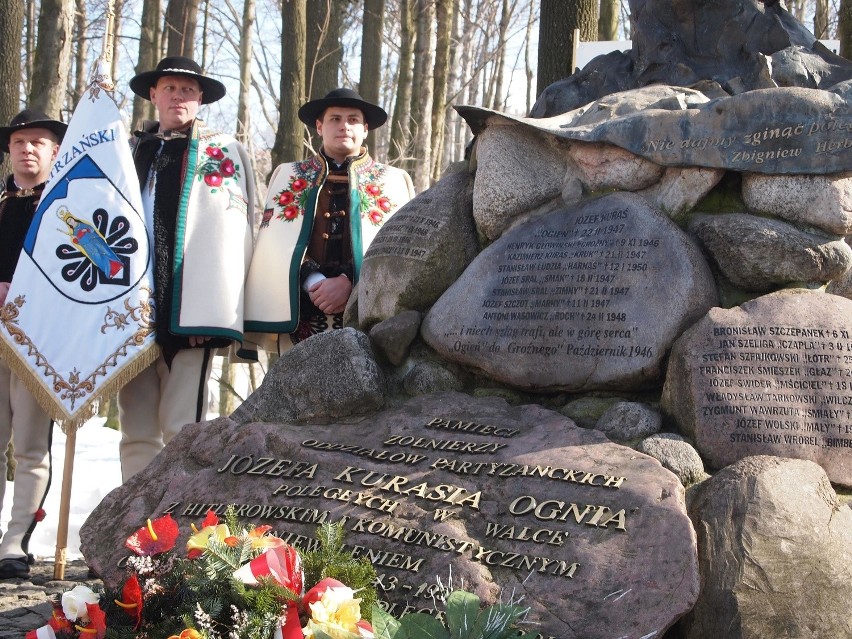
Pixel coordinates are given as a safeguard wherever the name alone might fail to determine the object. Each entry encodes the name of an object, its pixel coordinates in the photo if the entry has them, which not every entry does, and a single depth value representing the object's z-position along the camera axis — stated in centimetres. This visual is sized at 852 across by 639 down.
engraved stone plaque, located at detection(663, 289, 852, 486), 322
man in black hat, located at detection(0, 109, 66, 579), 495
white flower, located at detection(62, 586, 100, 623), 272
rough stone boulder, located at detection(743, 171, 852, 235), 368
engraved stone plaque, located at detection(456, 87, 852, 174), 368
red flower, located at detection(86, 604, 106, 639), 266
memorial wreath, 245
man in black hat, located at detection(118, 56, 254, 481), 489
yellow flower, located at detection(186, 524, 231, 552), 271
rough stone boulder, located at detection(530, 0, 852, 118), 421
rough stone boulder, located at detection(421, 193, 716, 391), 361
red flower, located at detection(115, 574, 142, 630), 268
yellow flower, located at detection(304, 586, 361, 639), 242
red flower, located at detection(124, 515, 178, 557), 281
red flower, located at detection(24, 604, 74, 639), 273
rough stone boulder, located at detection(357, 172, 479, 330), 424
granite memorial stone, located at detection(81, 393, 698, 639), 275
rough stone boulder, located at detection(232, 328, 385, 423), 380
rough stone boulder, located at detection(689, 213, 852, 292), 364
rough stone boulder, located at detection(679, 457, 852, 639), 273
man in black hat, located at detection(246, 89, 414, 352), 503
